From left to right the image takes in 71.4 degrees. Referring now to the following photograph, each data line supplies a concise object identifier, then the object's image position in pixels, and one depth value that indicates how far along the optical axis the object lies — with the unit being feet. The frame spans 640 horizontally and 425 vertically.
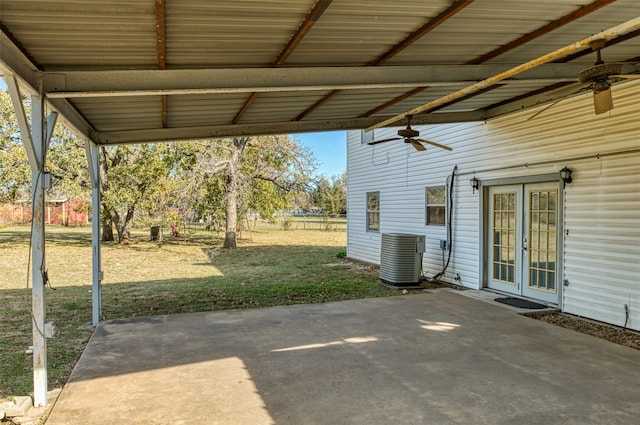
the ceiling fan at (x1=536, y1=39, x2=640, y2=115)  12.07
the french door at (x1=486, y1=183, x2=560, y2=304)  22.31
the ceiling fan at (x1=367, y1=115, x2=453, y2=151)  20.52
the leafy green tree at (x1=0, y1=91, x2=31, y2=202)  47.93
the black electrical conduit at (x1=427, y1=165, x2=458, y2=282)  29.30
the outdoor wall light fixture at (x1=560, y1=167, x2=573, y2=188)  20.68
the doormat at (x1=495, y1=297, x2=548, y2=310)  22.08
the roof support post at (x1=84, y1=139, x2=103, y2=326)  19.51
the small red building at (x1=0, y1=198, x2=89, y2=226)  82.64
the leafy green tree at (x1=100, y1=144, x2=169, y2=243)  49.93
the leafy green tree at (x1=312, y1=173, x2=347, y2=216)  55.98
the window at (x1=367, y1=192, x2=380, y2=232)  39.69
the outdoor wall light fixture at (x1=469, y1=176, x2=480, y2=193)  27.04
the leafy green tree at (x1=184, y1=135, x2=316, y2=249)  51.42
